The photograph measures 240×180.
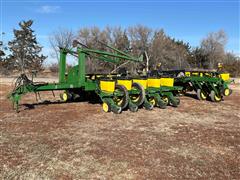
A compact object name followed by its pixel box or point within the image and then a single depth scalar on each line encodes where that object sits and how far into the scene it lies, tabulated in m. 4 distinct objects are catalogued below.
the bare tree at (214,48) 34.98
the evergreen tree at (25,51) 31.38
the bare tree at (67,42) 30.88
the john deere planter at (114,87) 5.95
